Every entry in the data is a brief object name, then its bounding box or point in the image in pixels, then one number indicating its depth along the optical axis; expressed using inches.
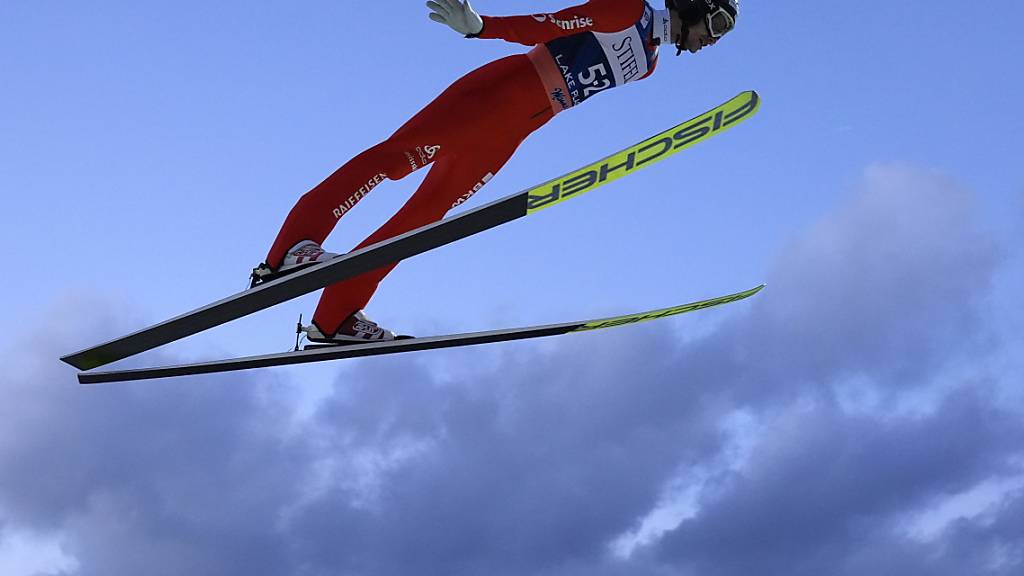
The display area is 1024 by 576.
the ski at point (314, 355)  269.9
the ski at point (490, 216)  235.5
